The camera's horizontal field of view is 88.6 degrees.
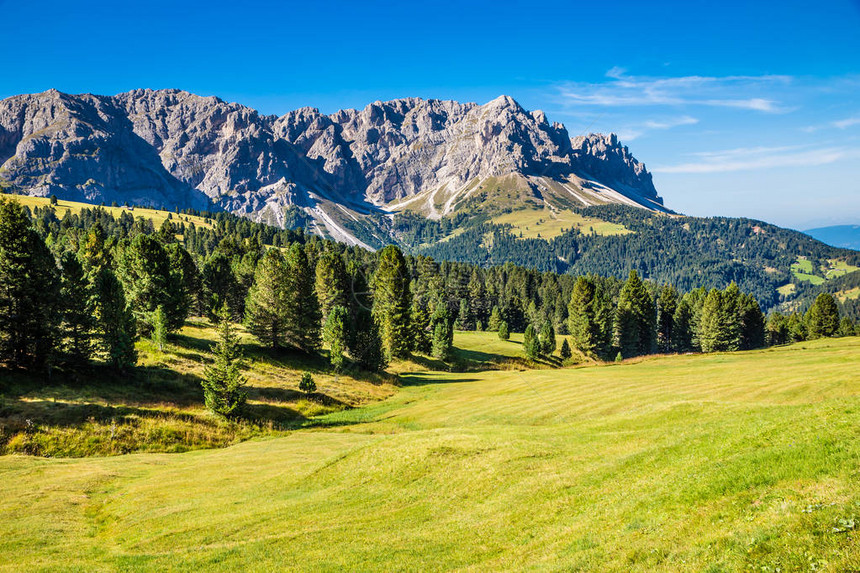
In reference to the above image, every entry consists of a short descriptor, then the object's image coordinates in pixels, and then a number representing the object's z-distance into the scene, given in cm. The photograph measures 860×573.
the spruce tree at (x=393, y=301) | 7994
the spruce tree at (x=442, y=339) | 8488
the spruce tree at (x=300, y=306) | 6819
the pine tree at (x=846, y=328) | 11819
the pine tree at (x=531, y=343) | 9025
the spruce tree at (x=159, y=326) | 5485
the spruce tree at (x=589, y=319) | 10244
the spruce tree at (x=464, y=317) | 14100
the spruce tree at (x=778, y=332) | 12850
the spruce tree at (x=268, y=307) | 6731
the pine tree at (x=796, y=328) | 12458
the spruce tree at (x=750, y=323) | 11681
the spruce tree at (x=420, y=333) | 8596
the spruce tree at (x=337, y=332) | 6375
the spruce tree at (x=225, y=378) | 4450
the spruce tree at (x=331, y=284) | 8509
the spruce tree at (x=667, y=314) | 11712
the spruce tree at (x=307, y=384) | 5525
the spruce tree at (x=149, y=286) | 6031
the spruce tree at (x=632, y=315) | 10856
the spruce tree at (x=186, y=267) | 7644
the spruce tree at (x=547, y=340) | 9862
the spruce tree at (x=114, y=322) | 4672
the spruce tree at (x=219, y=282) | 9019
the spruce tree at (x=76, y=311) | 4481
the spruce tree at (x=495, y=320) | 13384
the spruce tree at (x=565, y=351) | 10138
